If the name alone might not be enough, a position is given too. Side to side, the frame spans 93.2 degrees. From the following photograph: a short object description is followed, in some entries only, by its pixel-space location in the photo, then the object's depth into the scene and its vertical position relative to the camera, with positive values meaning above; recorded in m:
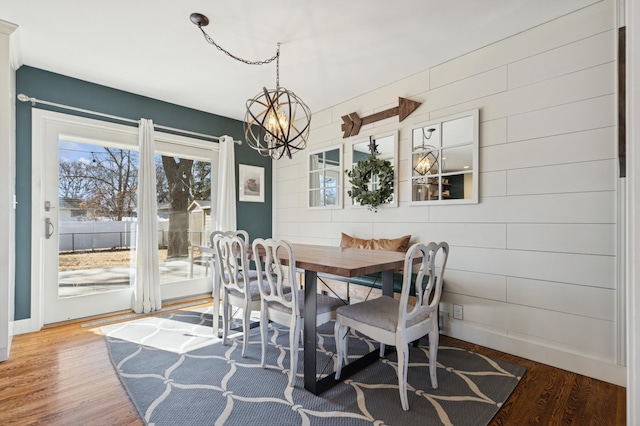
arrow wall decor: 3.11 +1.10
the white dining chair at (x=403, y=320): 1.68 -0.64
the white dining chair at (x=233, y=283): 2.29 -0.57
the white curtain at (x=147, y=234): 3.41 -0.24
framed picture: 4.48 +0.46
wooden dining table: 1.70 -0.36
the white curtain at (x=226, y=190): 4.14 +0.32
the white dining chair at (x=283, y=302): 1.89 -0.61
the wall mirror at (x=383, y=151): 3.24 +0.72
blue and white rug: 1.63 -1.09
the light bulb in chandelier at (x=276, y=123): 2.33 +0.71
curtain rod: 2.85 +1.07
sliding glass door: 3.00 -0.02
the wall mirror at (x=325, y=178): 3.87 +0.48
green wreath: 3.26 +0.36
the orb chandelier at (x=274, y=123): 2.25 +0.71
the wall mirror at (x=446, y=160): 2.66 +0.50
